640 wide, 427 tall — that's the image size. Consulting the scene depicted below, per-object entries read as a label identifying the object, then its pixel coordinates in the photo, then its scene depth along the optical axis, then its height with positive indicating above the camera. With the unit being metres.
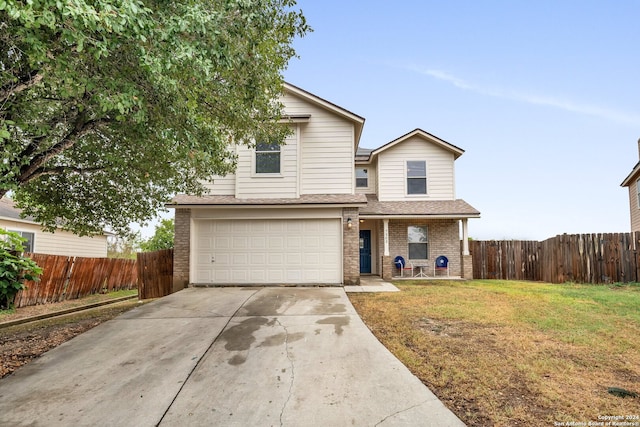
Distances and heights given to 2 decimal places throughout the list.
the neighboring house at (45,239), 13.78 +0.21
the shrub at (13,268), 7.77 -0.64
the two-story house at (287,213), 10.34 +1.00
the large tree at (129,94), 3.46 +2.08
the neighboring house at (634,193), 14.76 +2.46
